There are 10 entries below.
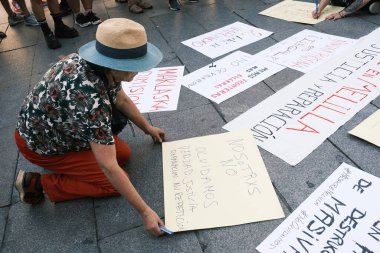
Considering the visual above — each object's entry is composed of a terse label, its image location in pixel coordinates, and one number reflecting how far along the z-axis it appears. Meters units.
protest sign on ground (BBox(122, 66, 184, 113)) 2.29
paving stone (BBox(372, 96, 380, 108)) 1.95
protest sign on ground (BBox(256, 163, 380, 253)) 1.25
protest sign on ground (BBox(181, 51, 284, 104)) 2.33
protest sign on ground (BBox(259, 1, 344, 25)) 3.17
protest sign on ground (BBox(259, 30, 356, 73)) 2.46
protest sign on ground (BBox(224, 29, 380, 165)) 1.79
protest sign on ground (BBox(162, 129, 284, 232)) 1.44
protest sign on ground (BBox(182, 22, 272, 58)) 2.91
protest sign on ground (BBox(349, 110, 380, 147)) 1.70
